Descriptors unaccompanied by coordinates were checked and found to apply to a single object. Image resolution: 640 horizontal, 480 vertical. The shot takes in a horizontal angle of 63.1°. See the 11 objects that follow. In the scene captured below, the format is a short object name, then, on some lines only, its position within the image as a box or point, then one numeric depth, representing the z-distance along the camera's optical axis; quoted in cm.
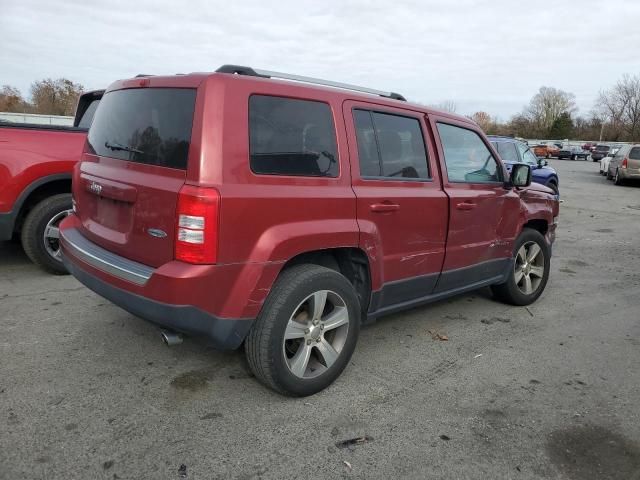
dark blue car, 1109
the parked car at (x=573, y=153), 4909
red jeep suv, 273
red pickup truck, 490
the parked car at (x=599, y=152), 4517
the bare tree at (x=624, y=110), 7751
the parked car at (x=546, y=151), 5075
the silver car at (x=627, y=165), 2006
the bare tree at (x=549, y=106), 8894
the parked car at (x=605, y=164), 2489
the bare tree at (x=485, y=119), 8258
